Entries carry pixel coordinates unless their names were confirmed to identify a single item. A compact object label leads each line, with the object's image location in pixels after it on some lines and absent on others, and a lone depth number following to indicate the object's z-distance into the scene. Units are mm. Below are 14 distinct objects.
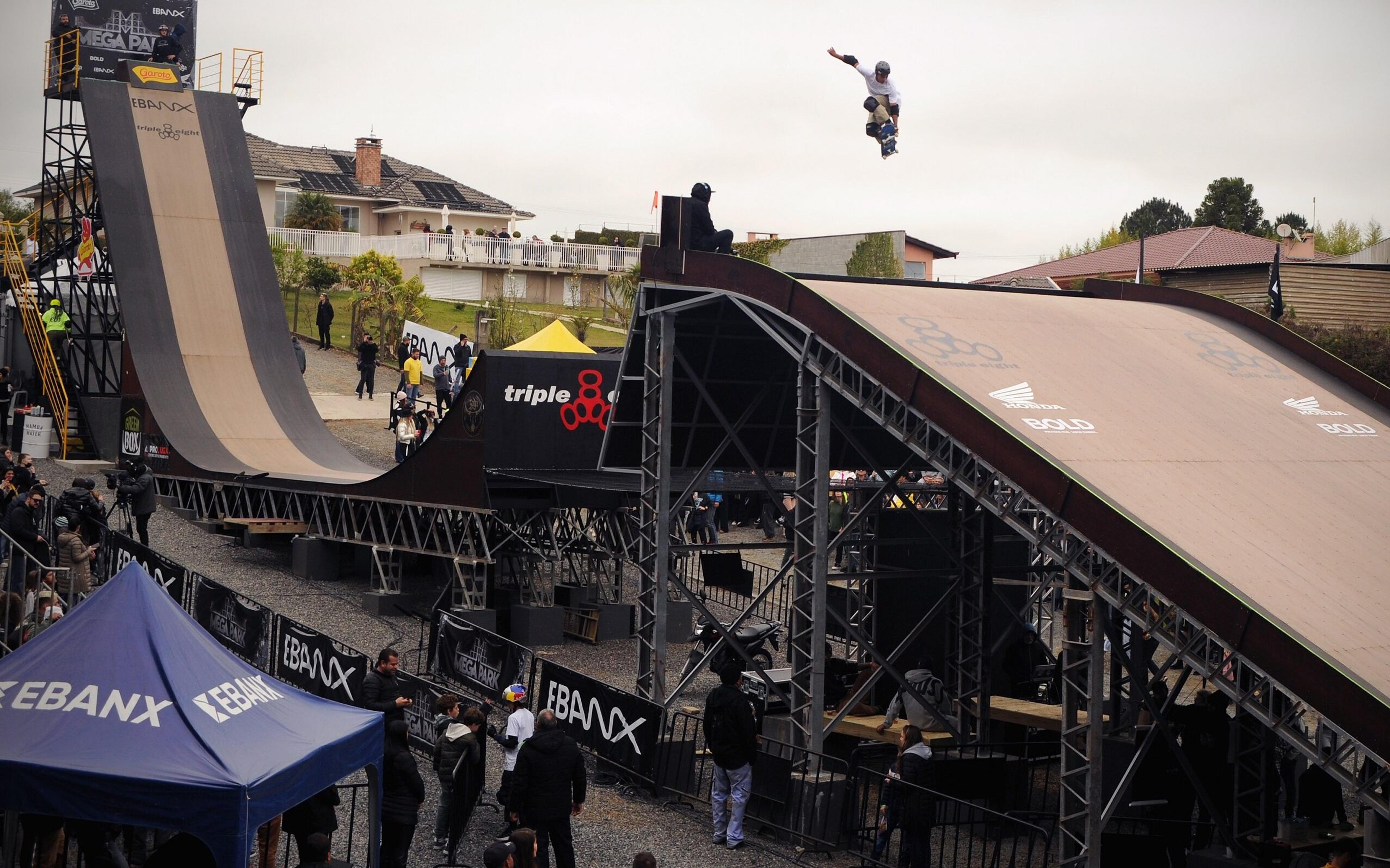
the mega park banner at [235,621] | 17750
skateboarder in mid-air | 16875
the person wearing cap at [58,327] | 31859
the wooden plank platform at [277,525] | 25766
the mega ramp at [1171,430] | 10984
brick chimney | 79000
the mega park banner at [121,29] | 38844
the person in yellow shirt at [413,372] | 35438
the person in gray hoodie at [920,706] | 16547
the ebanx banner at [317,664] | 15578
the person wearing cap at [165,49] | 35469
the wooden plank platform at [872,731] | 16172
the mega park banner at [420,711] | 15156
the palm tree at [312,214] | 67812
